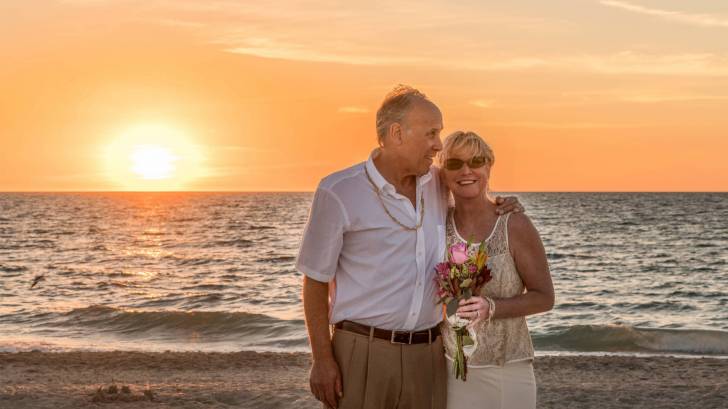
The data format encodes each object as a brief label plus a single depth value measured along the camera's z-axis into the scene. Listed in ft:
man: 14.52
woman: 14.76
